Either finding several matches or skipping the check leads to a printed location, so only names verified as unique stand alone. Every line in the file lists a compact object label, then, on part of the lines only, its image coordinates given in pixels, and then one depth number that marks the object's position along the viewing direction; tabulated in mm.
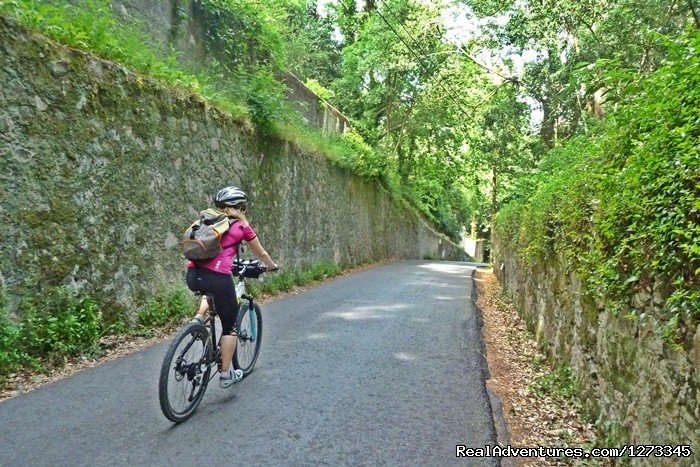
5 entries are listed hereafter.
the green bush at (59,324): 5160
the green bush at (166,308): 6965
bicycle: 3807
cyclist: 4297
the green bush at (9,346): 4707
